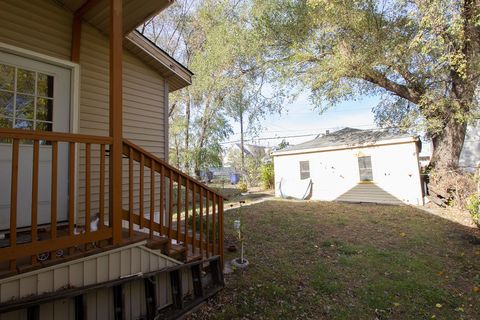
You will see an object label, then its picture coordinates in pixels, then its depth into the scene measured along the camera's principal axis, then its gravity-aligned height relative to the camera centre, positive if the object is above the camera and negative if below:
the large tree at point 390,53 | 7.43 +3.85
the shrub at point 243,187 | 15.57 -0.69
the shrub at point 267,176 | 15.80 -0.09
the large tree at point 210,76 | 12.13 +4.95
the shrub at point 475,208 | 5.92 -1.00
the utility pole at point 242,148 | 16.51 +1.91
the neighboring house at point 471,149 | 12.54 +0.84
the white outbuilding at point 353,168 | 9.76 +0.13
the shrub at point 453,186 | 7.94 -0.62
